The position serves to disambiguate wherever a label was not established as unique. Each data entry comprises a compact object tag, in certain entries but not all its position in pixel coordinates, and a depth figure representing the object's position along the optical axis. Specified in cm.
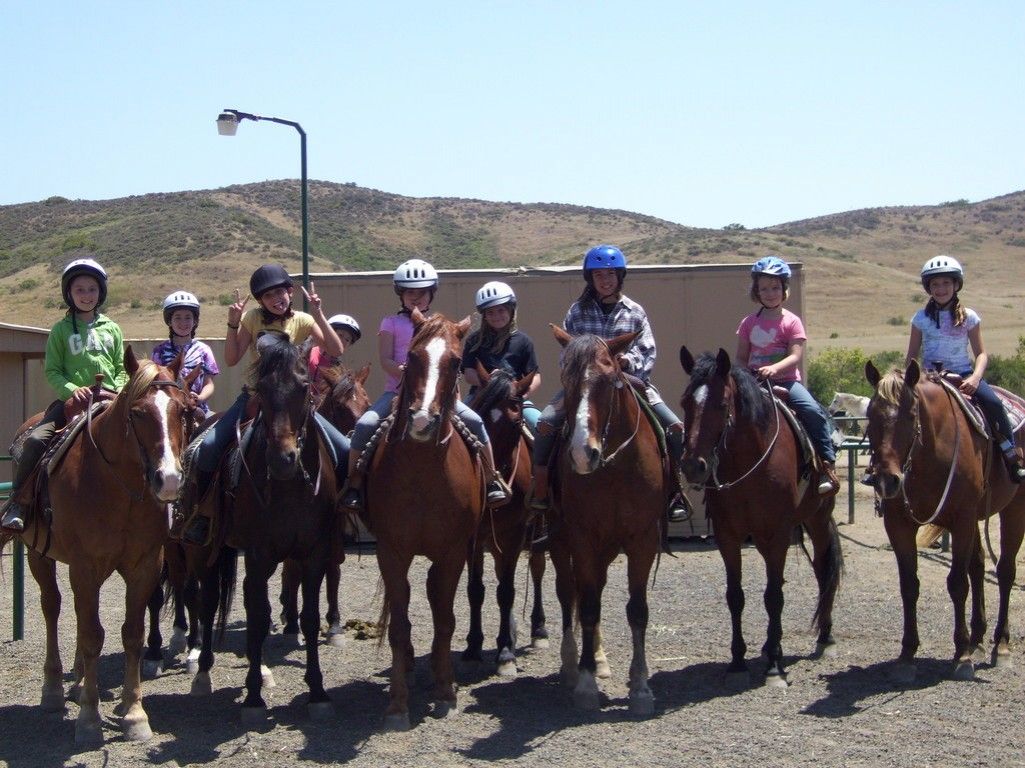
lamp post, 1816
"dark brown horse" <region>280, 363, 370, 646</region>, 933
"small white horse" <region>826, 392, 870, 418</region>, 2430
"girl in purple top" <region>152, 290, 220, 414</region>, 859
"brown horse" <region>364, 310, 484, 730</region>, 694
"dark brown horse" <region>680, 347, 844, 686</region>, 768
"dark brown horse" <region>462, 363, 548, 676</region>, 823
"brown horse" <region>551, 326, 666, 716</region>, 705
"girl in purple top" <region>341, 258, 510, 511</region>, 736
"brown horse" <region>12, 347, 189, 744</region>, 657
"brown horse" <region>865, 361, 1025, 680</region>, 784
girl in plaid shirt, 768
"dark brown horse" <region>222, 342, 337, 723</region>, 691
